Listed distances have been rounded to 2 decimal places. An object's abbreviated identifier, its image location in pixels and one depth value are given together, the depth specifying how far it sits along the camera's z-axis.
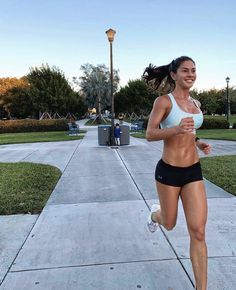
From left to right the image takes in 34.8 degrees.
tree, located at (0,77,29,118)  61.87
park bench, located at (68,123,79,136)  27.18
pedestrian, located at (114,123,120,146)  16.50
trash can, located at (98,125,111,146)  16.78
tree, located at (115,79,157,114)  57.80
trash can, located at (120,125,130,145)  16.83
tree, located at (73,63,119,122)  57.34
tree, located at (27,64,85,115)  41.12
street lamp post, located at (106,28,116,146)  16.45
